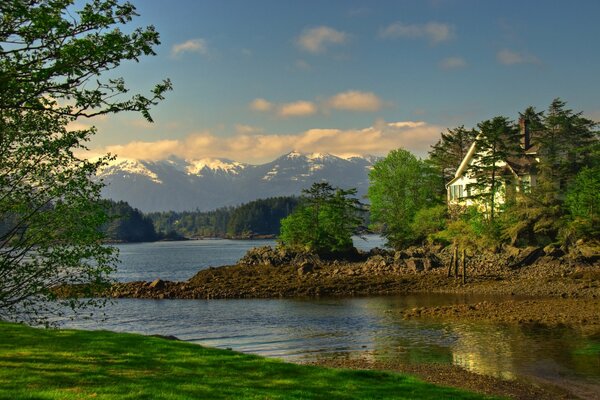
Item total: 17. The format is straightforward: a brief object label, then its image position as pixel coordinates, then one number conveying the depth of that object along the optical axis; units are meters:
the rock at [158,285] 60.82
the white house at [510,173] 70.62
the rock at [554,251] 60.94
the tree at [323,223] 85.94
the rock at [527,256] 60.88
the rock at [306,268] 67.94
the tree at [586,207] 58.56
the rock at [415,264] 65.38
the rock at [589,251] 57.66
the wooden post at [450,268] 59.84
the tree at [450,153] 90.12
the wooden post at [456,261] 58.62
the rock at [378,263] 68.79
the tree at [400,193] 85.62
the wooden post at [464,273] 55.03
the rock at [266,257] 80.81
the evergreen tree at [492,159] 69.44
